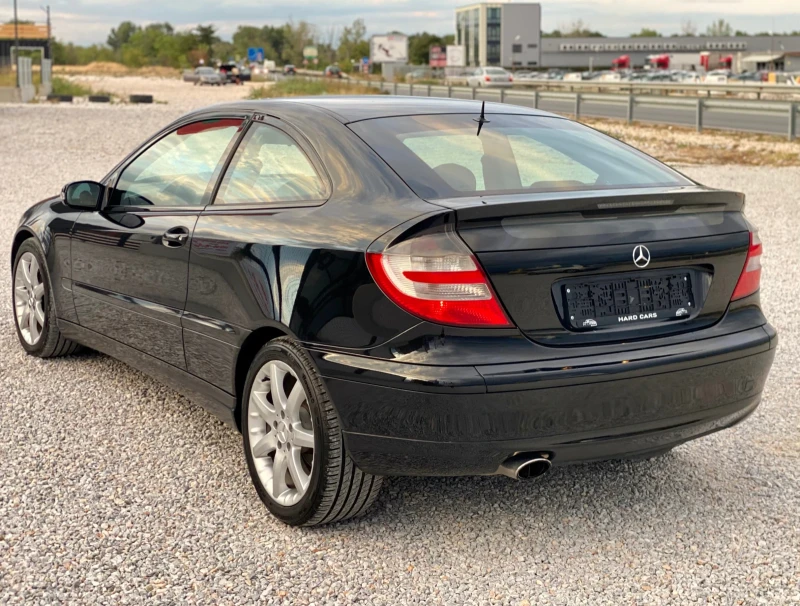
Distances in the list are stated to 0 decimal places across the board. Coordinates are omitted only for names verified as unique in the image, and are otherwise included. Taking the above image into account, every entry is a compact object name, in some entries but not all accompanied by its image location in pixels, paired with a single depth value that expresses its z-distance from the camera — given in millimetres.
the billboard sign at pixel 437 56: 131125
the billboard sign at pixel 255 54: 137250
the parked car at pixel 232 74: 89188
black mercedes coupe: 3148
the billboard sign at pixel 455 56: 111794
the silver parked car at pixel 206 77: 81819
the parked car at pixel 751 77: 65938
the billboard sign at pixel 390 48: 99438
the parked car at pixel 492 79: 61062
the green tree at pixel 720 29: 171125
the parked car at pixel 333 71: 103688
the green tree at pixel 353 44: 143250
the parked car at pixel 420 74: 90112
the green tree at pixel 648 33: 174525
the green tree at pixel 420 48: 152100
